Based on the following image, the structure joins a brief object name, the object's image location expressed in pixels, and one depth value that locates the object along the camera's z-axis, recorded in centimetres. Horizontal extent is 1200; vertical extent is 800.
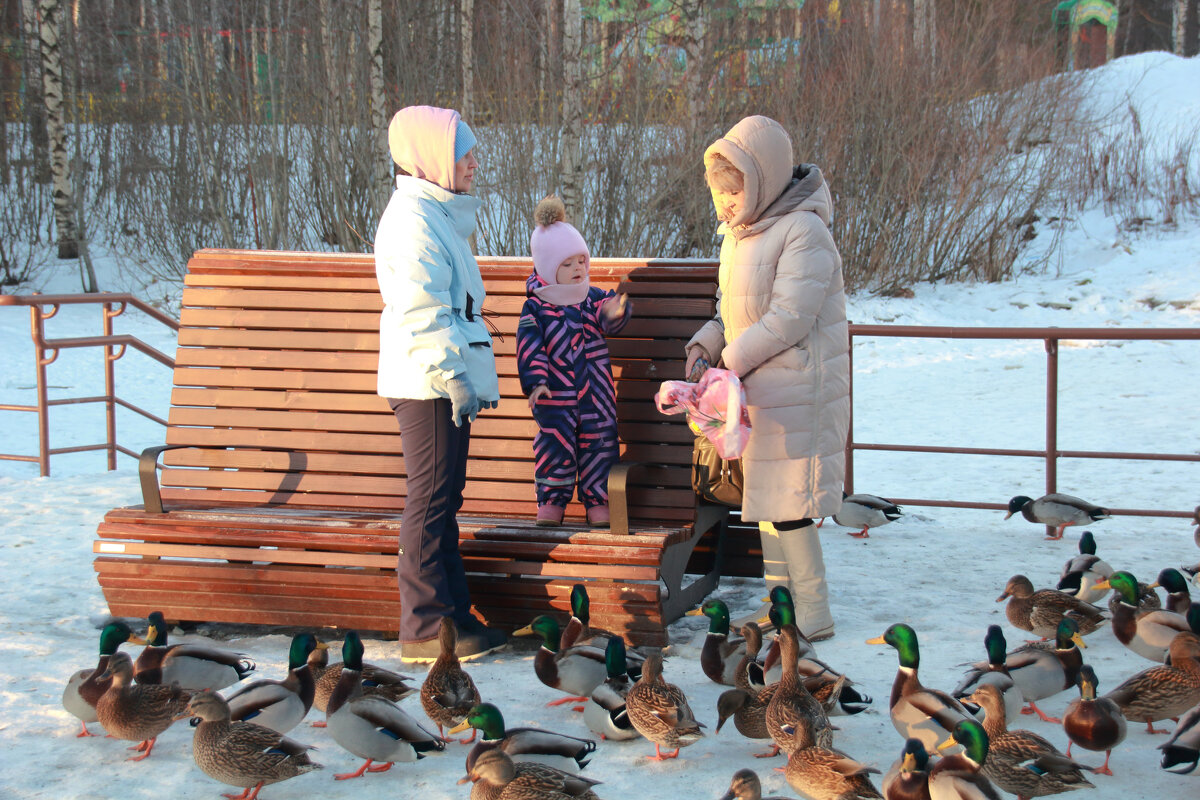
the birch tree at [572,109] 1470
